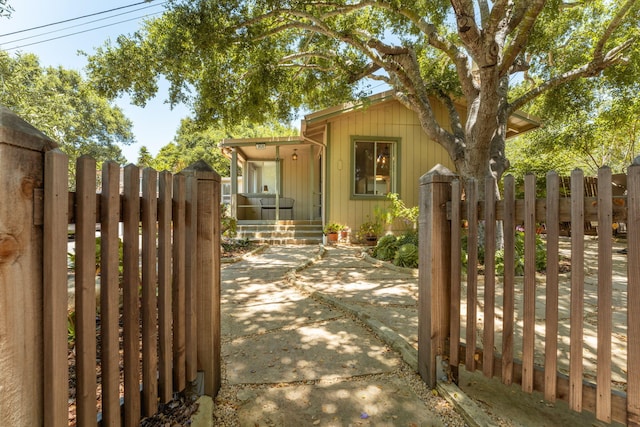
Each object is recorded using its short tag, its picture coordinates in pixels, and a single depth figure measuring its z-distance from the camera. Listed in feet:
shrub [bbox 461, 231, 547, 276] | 14.85
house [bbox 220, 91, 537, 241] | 27.32
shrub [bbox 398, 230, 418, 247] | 19.89
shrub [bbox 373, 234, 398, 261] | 19.32
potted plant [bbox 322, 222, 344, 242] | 26.84
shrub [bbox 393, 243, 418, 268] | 17.10
